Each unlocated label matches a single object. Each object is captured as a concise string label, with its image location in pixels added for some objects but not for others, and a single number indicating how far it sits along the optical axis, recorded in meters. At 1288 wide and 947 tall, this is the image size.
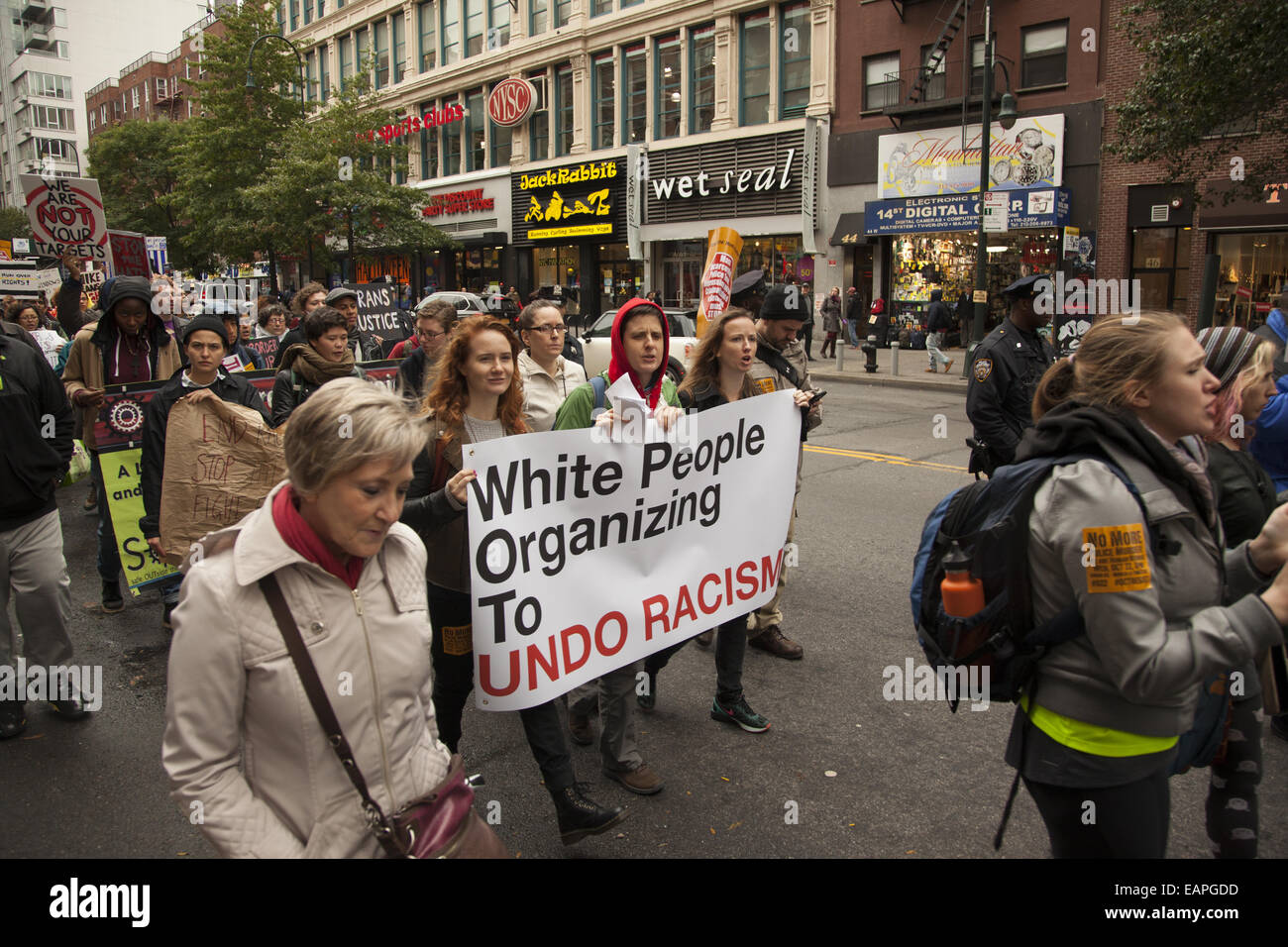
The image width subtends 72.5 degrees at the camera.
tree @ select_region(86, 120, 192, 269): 44.03
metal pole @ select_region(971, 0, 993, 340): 17.78
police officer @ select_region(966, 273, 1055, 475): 5.39
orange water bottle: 2.01
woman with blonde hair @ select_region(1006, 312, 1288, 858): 1.86
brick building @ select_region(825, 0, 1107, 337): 22.56
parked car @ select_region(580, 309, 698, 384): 14.69
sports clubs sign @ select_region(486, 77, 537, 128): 35.97
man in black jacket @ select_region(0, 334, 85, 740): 4.06
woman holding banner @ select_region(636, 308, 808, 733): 4.11
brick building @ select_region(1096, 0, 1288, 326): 19.34
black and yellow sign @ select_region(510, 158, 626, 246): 33.31
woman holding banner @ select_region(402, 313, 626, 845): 3.17
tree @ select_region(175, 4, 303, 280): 27.59
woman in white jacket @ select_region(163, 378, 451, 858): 1.70
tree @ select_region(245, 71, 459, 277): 25.95
